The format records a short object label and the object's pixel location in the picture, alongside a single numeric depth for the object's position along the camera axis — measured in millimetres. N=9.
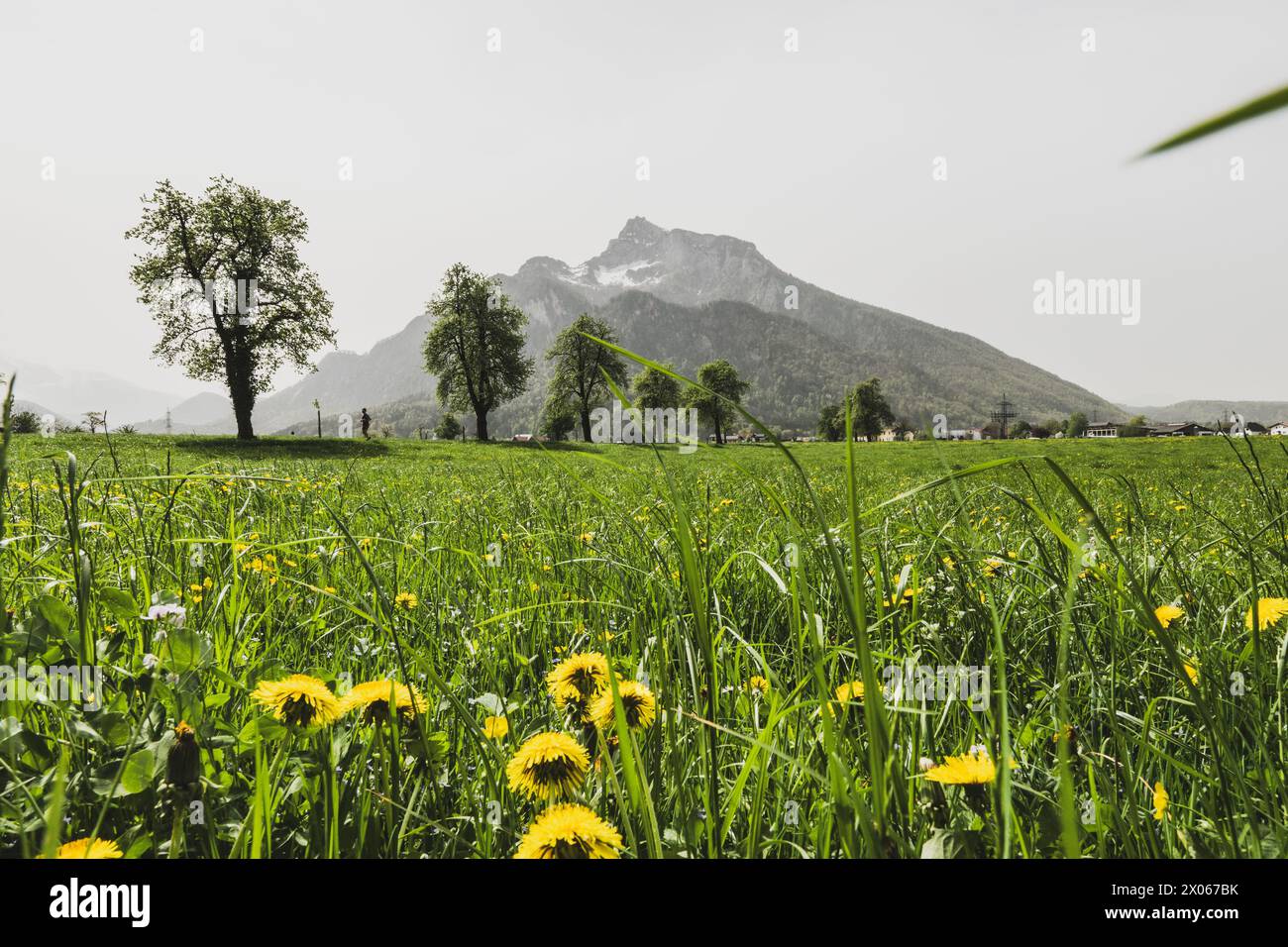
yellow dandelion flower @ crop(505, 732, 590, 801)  490
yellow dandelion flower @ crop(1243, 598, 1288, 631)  653
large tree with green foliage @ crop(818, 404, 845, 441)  79947
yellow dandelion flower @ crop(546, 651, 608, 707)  567
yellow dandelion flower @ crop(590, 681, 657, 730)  533
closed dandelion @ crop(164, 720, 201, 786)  461
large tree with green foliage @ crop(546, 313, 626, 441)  49774
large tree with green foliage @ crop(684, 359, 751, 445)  67112
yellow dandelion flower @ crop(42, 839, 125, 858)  420
